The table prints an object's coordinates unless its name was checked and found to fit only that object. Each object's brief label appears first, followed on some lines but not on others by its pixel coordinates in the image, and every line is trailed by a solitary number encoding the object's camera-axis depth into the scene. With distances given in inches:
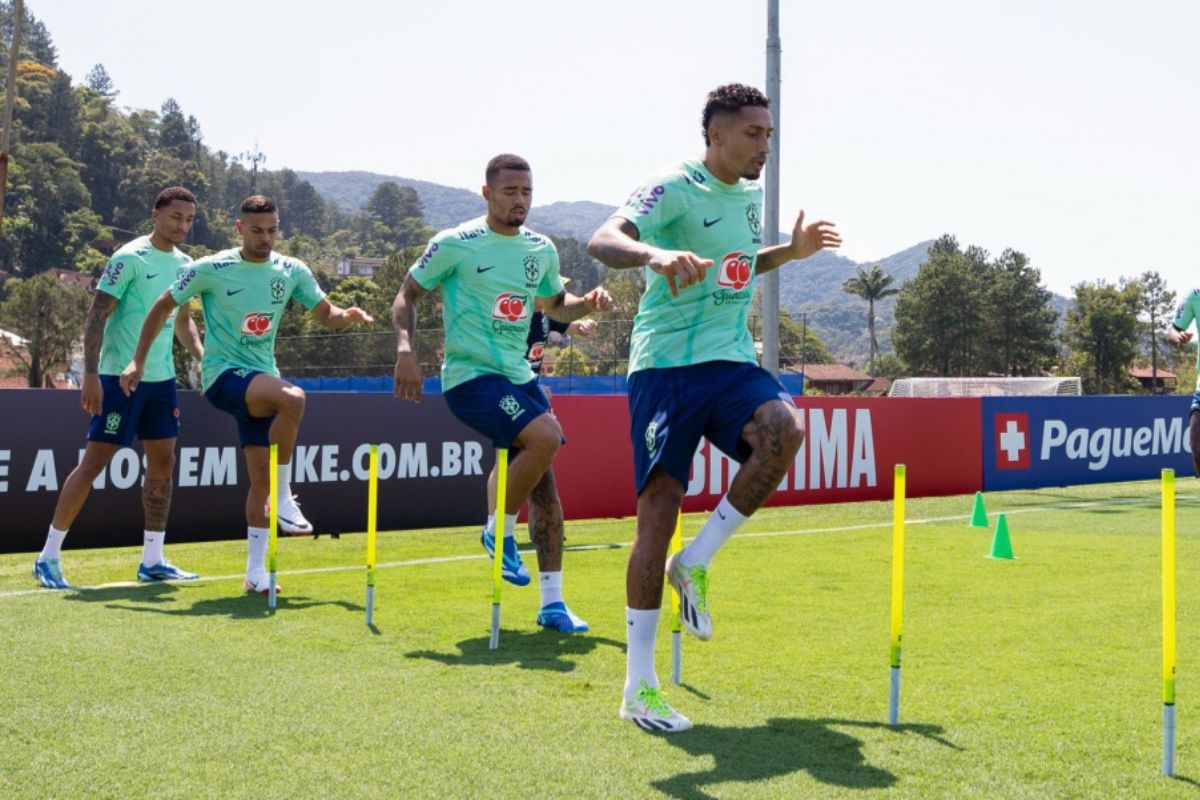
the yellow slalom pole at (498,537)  201.0
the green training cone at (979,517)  466.6
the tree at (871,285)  5713.6
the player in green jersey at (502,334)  236.7
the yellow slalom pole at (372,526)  223.1
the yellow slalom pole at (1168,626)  130.0
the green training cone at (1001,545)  352.8
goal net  1339.8
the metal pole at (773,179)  703.7
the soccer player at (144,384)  292.7
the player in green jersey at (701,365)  160.1
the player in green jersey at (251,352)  277.3
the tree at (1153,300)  3639.3
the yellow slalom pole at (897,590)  152.0
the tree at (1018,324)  3981.3
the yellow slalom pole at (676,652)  178.2
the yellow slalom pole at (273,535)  245.6
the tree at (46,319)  2375.7
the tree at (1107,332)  3572.8
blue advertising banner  704.4
